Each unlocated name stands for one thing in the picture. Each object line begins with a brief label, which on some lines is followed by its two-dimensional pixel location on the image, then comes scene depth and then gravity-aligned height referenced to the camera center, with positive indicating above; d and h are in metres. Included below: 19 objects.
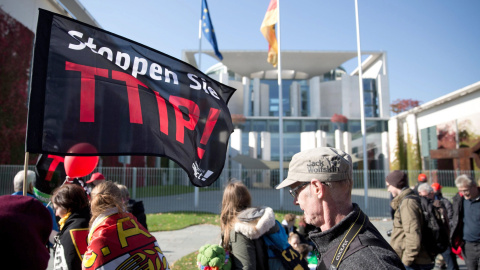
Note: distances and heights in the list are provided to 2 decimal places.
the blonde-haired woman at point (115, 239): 2.32 -0.58
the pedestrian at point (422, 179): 7.23 -0.35
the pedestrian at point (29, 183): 4.99 -0.32
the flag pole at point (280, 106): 16.20 +3.09
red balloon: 4.31 -0.02
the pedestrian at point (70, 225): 2.84 -0.59
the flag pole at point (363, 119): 16.32 +2.26
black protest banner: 2.72 +0.61
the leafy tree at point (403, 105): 48.62 +9.05
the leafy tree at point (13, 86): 17.19 +4.34
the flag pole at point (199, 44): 16.83 +6.67
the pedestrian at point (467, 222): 4.76 -0.91
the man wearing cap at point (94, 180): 5.79 -0.30
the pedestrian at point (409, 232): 3.89 -0.87
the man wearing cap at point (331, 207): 1.48 -0.23
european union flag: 16.94 +7.32
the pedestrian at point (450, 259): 5.79 -1.76
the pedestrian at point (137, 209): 5.11 -0.74
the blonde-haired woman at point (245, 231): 2.91 -0.63
